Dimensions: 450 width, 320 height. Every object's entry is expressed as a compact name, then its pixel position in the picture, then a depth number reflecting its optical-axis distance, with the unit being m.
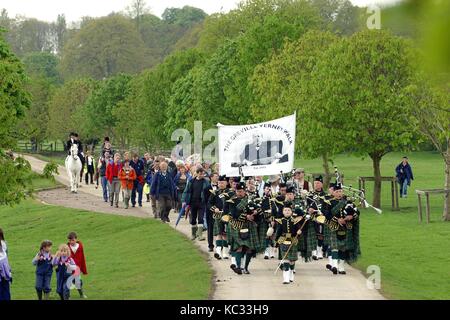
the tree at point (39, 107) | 80.31
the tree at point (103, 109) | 75.12
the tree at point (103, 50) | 115.56
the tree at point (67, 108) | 78.06
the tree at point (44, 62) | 125.81
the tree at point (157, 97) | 66.44
